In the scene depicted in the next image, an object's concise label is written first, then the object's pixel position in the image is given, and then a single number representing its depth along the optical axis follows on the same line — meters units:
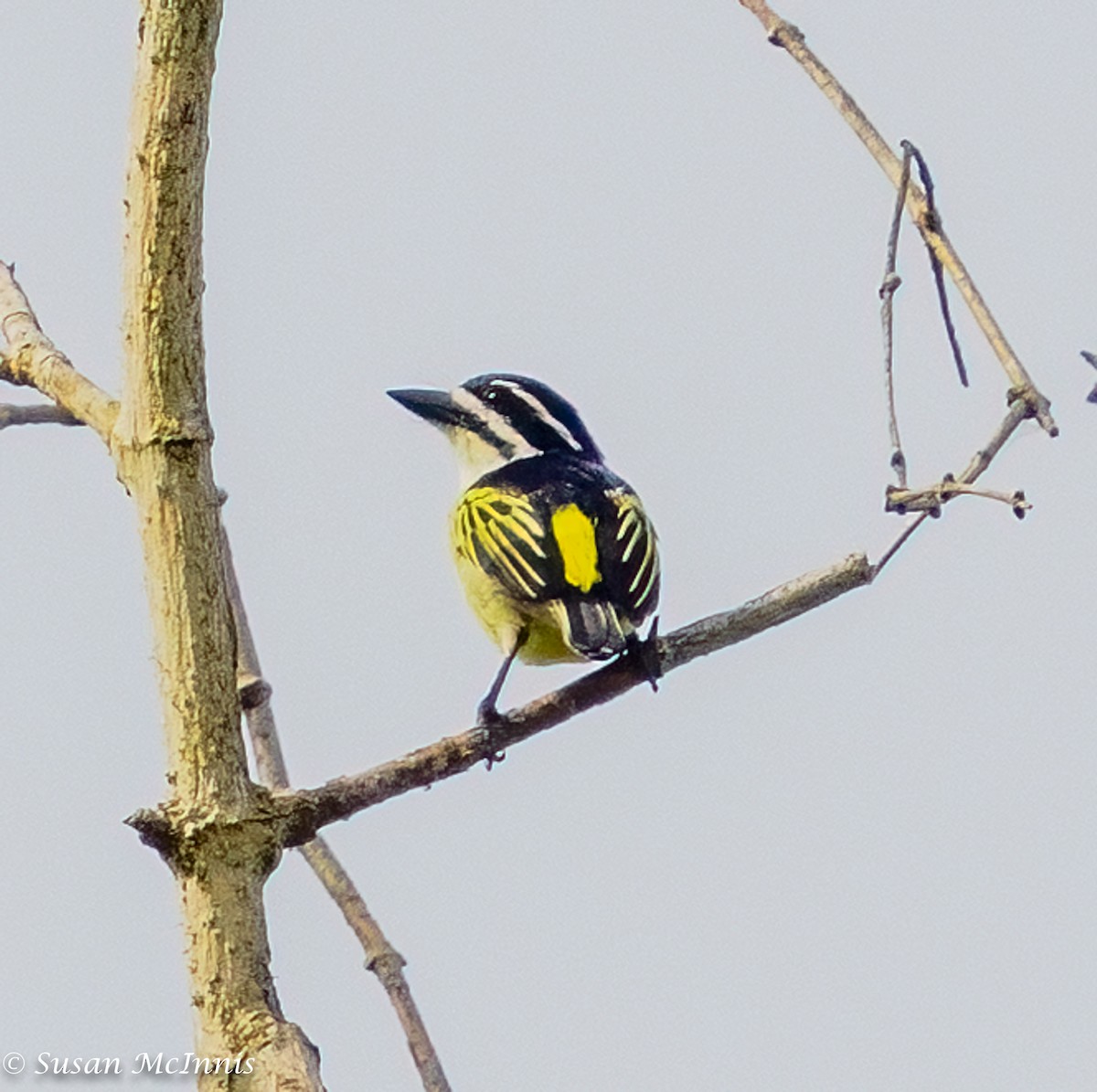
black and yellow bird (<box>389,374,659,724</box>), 7.64
